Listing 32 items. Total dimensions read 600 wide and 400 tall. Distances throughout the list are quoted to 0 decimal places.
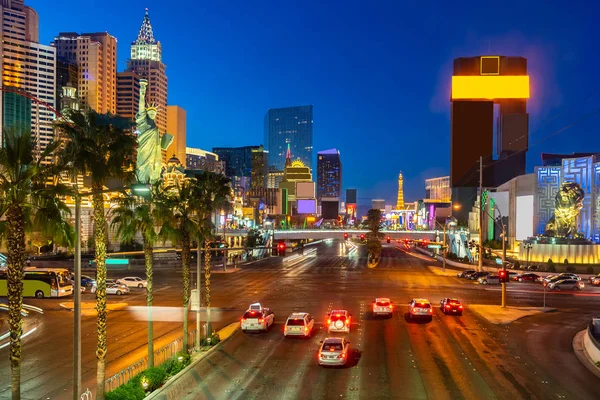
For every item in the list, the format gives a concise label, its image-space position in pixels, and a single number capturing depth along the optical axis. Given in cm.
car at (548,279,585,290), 6288
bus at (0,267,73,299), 5281
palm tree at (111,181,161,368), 2364
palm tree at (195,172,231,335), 3195
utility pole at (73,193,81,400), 1620
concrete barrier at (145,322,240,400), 2105
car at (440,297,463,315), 4197
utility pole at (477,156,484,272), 6456
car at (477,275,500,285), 6756
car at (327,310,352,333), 3394
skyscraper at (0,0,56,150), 18850
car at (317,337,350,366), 2520
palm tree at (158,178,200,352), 2680
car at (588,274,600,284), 6789
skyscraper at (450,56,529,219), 19075
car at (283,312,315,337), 3239
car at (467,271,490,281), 7101
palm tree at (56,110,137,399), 1911
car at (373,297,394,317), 4028
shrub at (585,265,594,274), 7581
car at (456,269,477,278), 7615
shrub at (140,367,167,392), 2137
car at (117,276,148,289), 6081
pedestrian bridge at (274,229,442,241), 13675
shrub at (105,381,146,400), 1936
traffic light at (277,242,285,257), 5621
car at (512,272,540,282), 7231
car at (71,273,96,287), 5850
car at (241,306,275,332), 3438
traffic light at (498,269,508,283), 4381
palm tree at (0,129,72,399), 1488
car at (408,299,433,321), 3906
